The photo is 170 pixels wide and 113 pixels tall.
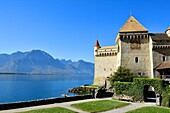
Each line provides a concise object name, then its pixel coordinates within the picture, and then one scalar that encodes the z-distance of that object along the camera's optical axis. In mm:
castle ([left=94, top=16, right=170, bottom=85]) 47781
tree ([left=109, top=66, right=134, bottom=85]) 47472
